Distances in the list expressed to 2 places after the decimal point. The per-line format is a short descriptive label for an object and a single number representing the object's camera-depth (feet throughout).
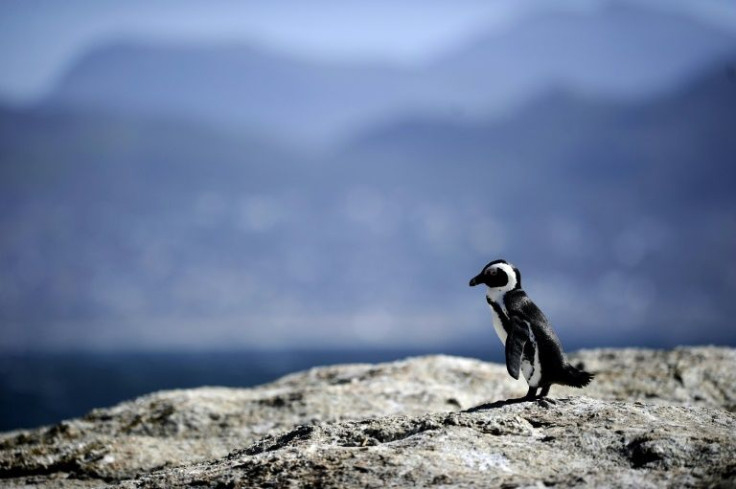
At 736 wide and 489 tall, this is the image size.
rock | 62.75
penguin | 79.97
